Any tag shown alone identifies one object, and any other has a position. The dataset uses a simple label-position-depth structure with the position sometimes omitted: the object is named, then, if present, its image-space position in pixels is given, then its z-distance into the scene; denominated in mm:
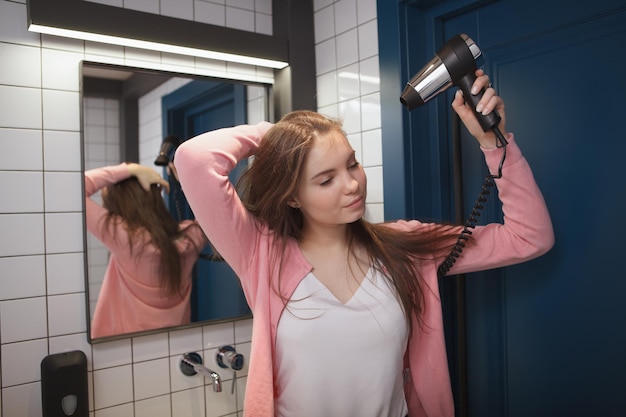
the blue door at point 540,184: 1277
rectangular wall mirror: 1585
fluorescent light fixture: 1472
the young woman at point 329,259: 1193
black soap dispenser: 1438
